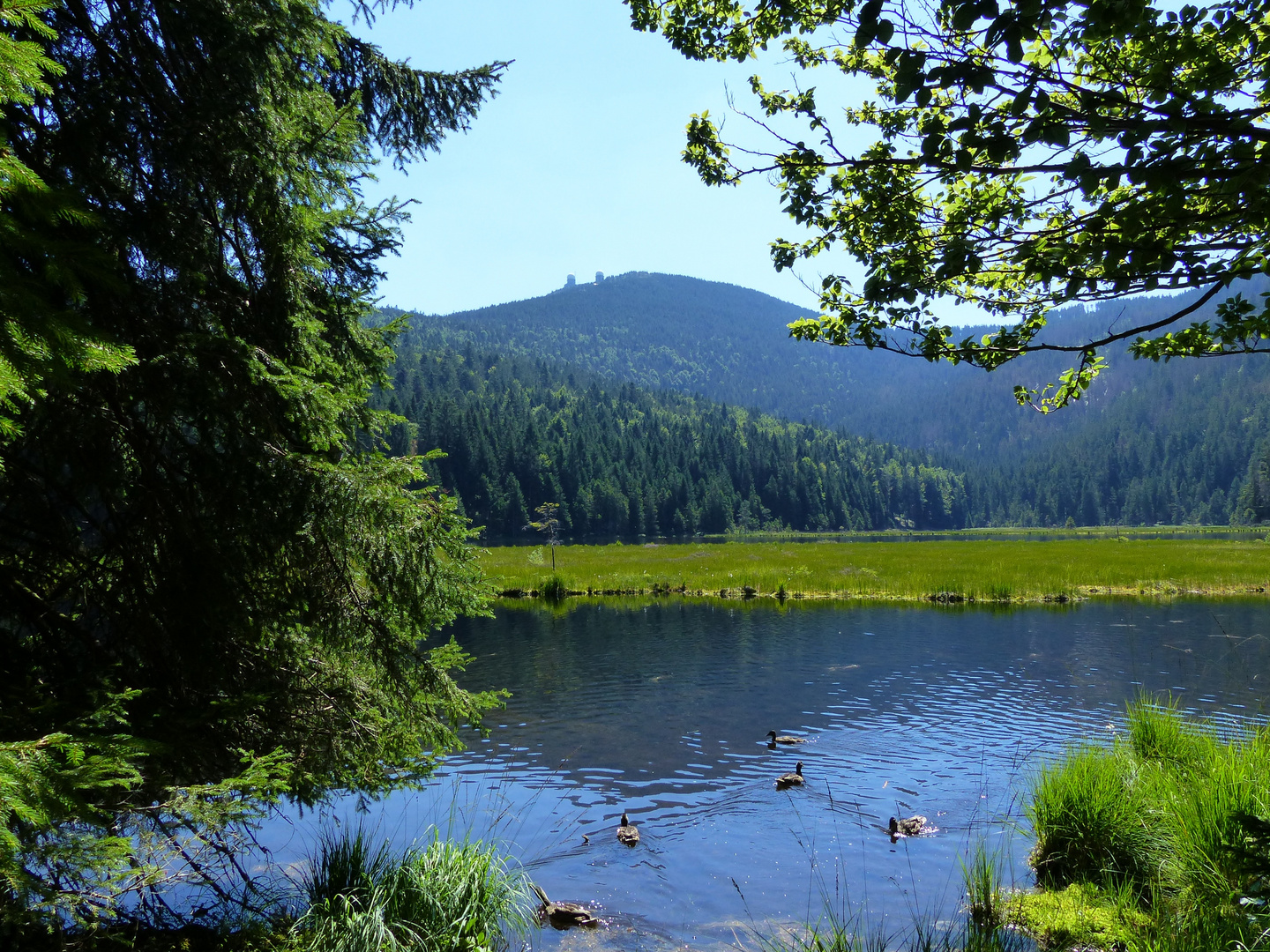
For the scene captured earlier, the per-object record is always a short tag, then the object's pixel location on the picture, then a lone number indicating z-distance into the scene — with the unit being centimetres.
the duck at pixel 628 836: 956
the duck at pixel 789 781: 1152
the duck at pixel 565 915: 736
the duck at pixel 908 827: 959
